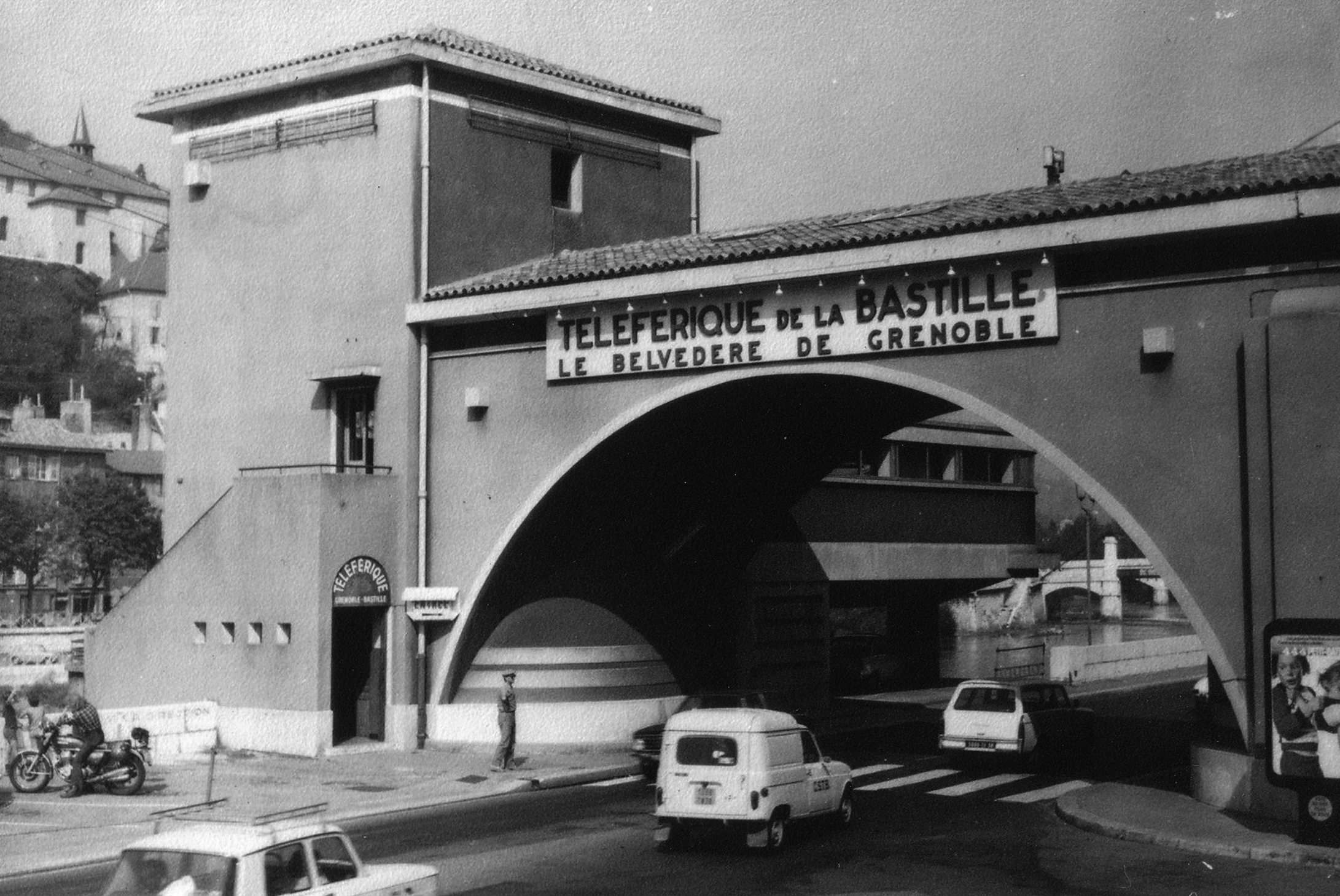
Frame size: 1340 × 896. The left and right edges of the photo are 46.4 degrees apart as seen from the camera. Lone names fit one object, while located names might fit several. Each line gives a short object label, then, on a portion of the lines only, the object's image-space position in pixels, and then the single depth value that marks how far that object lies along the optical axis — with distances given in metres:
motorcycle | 22.27
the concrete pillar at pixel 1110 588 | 93.31
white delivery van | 17.39
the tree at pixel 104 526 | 96.50
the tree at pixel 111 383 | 145.25
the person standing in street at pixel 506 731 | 25.36
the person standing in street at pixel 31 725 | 23.22
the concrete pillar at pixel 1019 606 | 85.19
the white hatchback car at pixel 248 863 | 10.93
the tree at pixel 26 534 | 94.62
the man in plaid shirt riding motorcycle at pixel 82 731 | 22.08
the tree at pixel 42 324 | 140.88
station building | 19.75
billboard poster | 17.02
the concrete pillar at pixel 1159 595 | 105.69
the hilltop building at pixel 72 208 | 153.88
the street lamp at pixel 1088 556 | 59.85
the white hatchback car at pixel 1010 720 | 25.36
